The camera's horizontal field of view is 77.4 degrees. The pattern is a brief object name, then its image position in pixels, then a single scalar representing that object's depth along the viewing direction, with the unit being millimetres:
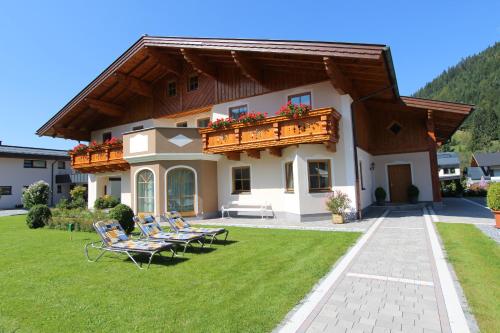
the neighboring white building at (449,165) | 49209
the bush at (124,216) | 10289
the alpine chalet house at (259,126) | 12250
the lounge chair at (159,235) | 7637
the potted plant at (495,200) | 9227
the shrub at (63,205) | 16448
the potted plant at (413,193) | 16203
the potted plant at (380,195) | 16417
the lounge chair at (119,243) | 6512
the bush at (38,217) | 13508
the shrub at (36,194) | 19016
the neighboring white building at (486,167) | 49875
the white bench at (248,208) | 14117
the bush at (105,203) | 18578
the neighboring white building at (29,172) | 30234
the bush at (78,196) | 17702
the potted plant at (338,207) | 11730
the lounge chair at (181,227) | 8258
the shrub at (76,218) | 11836
